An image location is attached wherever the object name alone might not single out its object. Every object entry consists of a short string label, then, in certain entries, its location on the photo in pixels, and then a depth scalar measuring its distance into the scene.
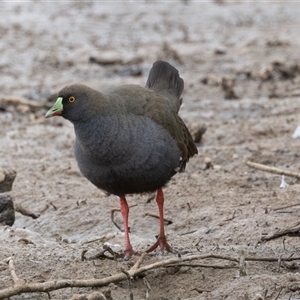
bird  11.77
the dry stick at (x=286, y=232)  12.01
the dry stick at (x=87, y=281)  9.58
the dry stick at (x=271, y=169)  15.40
